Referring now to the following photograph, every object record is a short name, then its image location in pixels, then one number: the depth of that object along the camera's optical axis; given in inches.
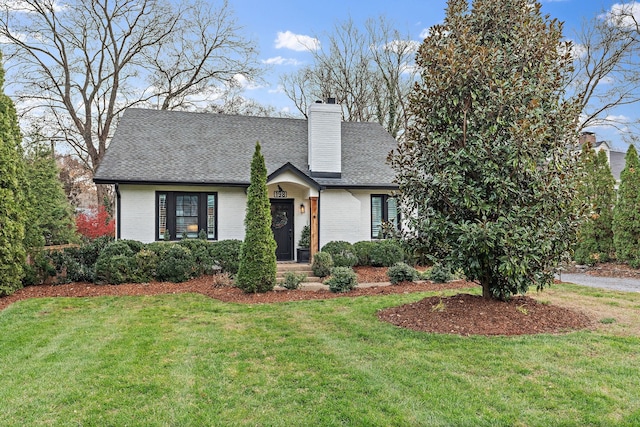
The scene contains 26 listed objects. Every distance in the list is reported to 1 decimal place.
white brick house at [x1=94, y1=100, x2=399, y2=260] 461.4
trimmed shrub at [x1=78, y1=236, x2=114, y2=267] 409.7
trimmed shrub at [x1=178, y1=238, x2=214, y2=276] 421.7
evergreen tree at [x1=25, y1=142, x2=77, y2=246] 558.3
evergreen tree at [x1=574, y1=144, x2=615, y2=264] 518.0
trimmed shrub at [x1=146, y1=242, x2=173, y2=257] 406.6
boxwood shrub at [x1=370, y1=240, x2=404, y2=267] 480.1
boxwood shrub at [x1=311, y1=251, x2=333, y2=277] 427.5
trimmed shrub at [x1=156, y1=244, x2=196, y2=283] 395.9
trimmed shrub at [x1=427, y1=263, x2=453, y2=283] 388.8
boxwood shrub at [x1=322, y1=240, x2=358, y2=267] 460.1
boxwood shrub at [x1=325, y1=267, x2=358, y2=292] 357.1
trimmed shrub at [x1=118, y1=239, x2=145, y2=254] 413.7
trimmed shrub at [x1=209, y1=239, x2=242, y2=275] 421.1
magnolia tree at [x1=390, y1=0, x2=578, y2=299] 219.0
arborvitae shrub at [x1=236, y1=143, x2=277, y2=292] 343.6
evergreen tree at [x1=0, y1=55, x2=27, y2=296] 334.3
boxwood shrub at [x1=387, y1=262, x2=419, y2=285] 386.6
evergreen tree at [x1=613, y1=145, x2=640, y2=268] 468.8
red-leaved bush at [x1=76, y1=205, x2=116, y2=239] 674.2
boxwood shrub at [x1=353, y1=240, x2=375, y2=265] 480.1
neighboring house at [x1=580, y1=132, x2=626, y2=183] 952.9
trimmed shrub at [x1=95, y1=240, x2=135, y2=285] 382.9
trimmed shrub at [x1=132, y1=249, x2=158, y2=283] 392.2
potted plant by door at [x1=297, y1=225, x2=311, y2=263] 491.8
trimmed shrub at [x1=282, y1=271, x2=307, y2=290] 364.8
